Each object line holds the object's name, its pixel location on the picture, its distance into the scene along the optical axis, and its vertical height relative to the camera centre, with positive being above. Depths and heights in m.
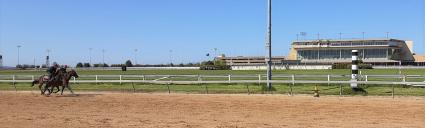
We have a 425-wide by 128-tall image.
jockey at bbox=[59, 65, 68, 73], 24.07 -0.19
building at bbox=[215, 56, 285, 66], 160.00 +1.07
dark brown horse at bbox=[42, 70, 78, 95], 24.01 -0.67
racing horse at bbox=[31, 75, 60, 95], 24.30 -0.68
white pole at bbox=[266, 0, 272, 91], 25.90 +0.78
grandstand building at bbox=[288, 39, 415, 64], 131.00 +2.73
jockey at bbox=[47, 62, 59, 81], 24.09 -0.29
